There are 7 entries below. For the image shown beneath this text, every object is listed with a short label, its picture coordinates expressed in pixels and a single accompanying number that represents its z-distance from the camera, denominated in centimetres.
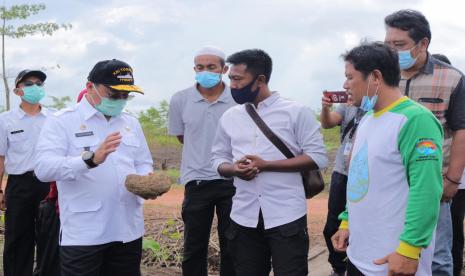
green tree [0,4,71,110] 1642
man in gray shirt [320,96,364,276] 514
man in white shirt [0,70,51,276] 613
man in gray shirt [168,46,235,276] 530
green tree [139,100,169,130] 2147
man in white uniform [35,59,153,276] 391
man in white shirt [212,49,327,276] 396
